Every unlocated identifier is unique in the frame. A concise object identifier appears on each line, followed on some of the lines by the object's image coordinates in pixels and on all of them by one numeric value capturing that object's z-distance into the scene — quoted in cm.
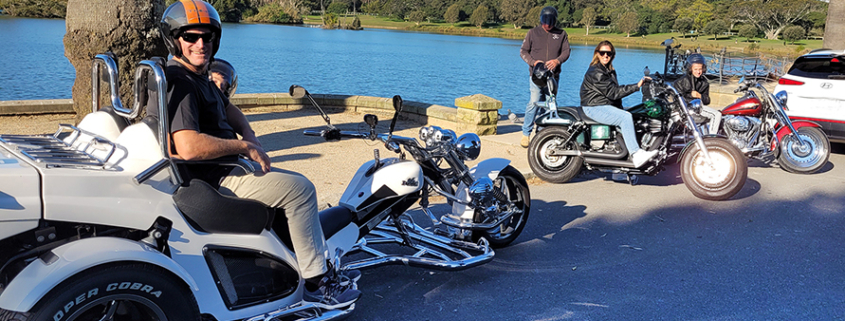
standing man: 943
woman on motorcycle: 730
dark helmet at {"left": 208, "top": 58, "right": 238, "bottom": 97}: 494
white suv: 934
